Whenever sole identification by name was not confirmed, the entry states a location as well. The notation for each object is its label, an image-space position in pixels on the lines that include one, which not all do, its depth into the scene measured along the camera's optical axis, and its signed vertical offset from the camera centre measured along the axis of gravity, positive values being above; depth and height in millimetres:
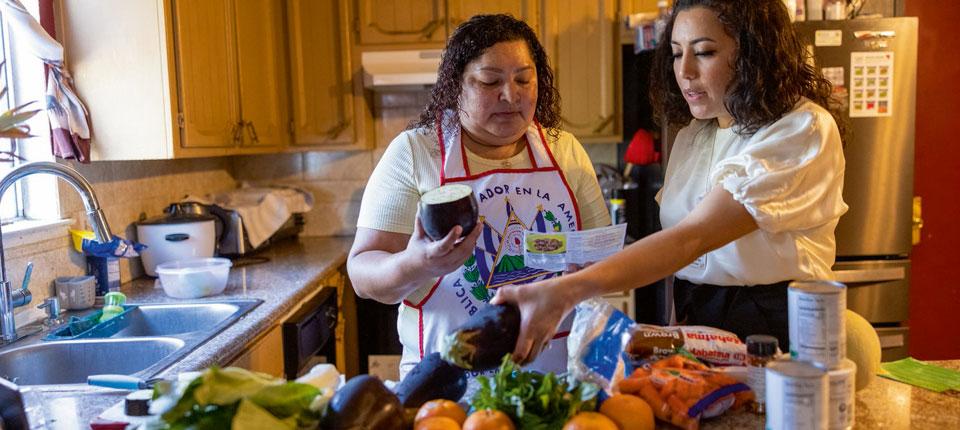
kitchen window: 2229 +20
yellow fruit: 1225 -342
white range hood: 3373 +315
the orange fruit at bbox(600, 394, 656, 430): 1063 -376
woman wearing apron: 1559 -82
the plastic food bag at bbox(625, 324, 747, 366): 1280 -349
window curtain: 2039 +146
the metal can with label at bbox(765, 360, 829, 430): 945 -321
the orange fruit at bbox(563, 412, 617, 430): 987 -360
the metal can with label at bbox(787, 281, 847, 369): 978 -242
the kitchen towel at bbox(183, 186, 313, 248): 3186 -267
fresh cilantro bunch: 1023 -342
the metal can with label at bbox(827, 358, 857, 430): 997 -337
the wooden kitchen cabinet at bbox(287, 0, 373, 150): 3498 +266
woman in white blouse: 1300 -98
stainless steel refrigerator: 2818 -84
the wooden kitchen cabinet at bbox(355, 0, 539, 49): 3457 +520
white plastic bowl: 2344 -403
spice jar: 1129 -351
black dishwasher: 2336 -612
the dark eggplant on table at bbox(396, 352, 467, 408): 1133 -354
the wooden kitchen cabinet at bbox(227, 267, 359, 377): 2061 -607
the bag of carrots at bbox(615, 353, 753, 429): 1119 -373
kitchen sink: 1814 -489
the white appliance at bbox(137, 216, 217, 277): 2695 -319
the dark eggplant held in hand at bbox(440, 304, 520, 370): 1058 -272
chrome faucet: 1691 -93
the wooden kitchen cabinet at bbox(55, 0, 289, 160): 2316 +218
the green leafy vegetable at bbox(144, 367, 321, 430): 929 -307
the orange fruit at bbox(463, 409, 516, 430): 990 -356
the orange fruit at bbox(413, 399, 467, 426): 1043 -359
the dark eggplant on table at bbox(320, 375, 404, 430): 987 -339
